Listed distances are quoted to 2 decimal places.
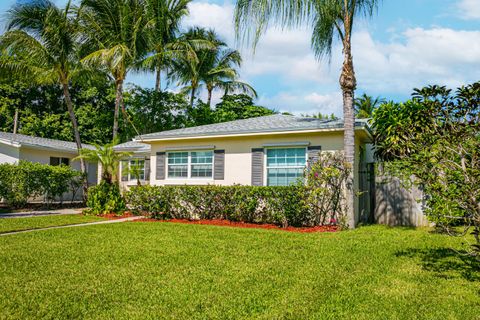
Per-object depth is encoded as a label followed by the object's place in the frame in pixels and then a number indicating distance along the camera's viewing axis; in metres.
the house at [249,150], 12.15
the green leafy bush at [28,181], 15.37
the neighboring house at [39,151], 18.58
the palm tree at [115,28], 20.05
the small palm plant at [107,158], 14.54
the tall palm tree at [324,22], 8.07
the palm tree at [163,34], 21.62
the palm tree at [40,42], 17.62
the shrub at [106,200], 14.33
